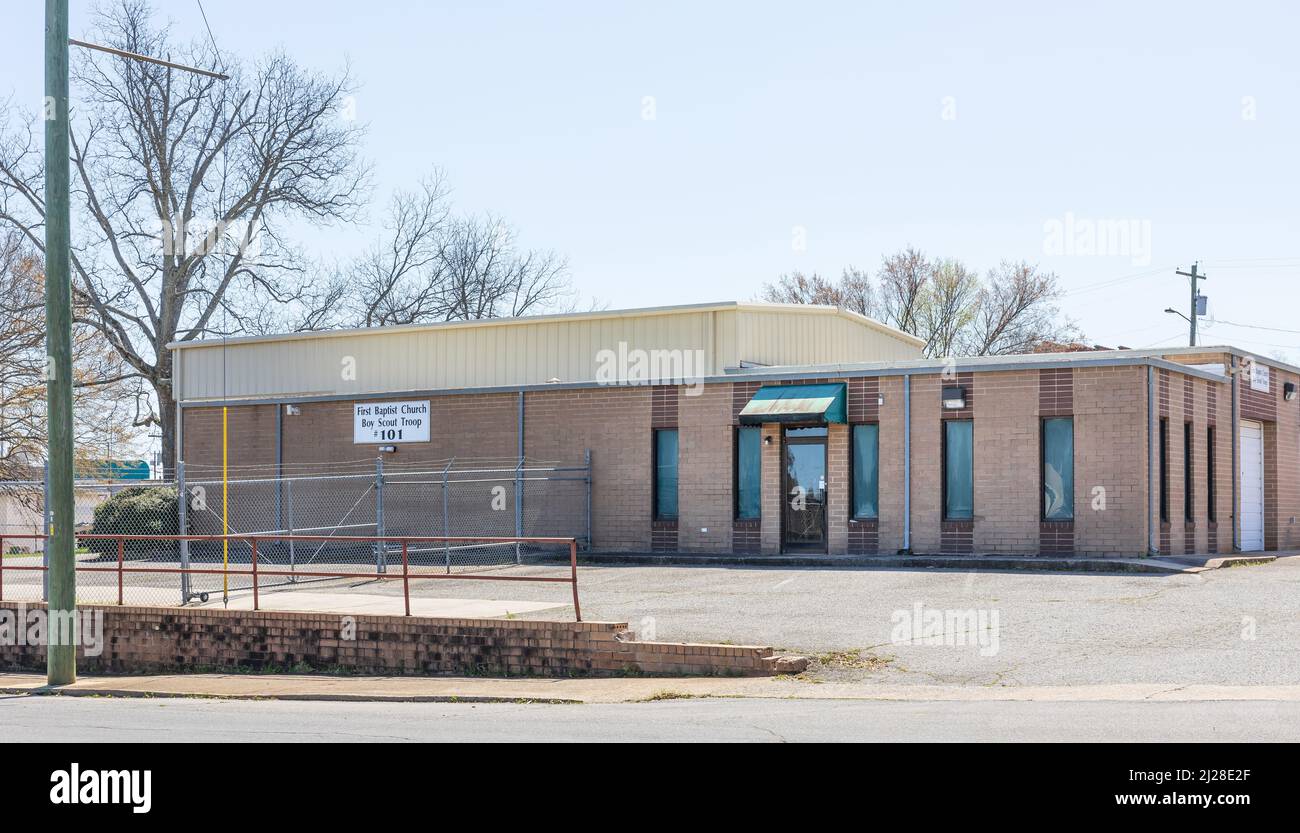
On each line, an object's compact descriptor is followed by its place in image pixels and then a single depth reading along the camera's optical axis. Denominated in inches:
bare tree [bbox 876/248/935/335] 2359.7
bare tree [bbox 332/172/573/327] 2042.3
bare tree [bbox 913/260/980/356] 2326.5
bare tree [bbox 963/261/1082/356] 2313.0
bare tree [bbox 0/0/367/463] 1742.1
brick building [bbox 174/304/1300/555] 933.8
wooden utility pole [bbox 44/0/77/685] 604.1
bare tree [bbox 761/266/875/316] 2436.0
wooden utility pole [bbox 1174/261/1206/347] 2305.6
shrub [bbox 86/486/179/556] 1255.5
